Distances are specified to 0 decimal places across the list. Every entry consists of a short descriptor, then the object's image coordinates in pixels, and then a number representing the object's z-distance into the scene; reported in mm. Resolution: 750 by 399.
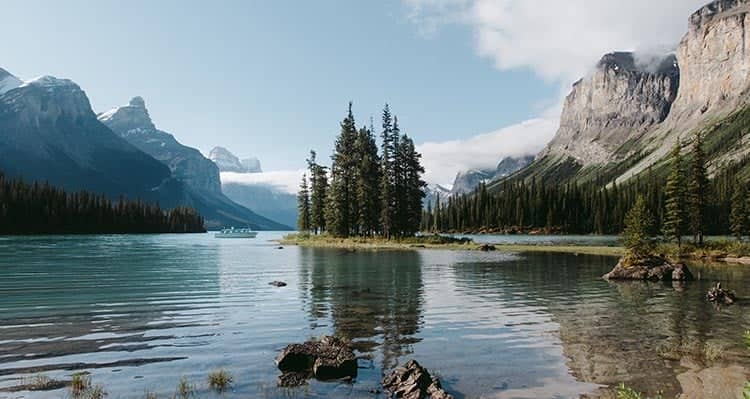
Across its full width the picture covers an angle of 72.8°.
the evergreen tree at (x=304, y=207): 140750
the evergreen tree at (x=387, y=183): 98500
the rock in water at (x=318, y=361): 14836
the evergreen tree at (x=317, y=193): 128000
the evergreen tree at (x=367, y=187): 103938
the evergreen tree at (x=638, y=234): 48500
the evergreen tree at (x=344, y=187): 109062
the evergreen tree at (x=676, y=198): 75625
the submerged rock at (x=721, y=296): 29562
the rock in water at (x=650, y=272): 43719
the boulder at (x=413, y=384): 12805
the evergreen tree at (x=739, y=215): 95269
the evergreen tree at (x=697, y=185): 79812
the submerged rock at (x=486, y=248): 82188
